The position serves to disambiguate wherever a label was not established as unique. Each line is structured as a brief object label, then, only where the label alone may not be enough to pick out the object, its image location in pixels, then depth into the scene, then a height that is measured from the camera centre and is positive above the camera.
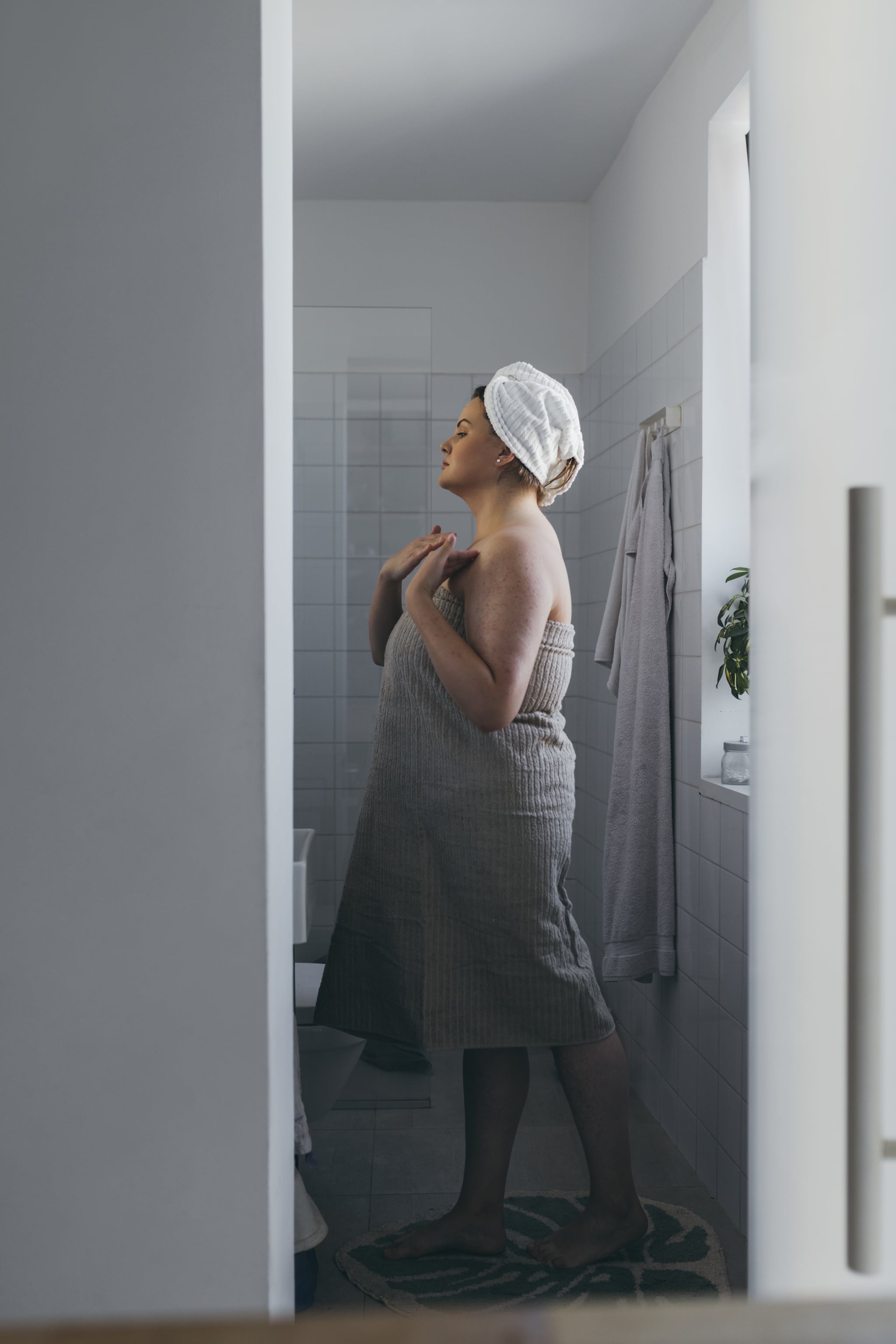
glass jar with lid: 1.98 -0.21
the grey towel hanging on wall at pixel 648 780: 2.21 -0.27
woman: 1.64 -0.34
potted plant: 1.95 +0.03
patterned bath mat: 1.60 -1.01
